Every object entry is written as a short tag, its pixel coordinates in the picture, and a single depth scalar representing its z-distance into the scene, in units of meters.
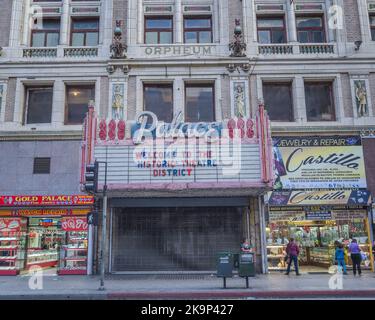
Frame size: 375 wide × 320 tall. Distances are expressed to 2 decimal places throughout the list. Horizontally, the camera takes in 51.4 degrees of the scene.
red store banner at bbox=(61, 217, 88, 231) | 20.47
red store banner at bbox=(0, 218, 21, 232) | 20.50
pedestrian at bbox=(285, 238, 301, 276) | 18.98
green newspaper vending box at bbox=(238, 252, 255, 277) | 14.77
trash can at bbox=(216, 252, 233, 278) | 14.88
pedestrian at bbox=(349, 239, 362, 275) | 18.50
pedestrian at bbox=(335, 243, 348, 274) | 18.86
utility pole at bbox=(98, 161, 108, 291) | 14.65
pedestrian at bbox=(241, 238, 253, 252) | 18.02
